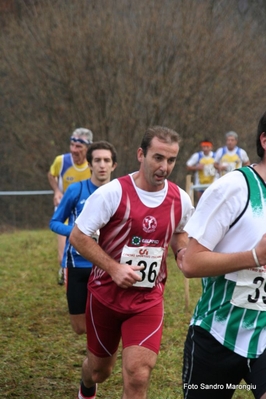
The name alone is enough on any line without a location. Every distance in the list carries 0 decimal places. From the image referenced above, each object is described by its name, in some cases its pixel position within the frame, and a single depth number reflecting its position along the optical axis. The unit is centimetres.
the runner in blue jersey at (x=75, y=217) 1138
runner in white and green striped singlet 582
